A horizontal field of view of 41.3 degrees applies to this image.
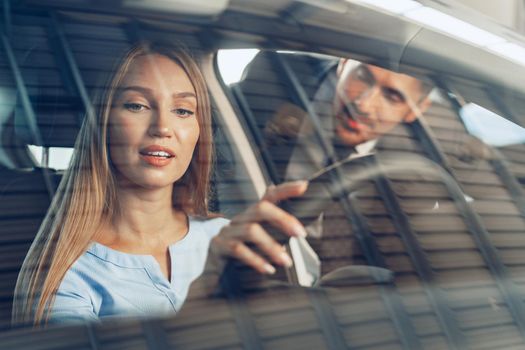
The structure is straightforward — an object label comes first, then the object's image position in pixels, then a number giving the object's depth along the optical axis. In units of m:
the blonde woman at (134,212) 1.21
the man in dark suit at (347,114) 1.58
